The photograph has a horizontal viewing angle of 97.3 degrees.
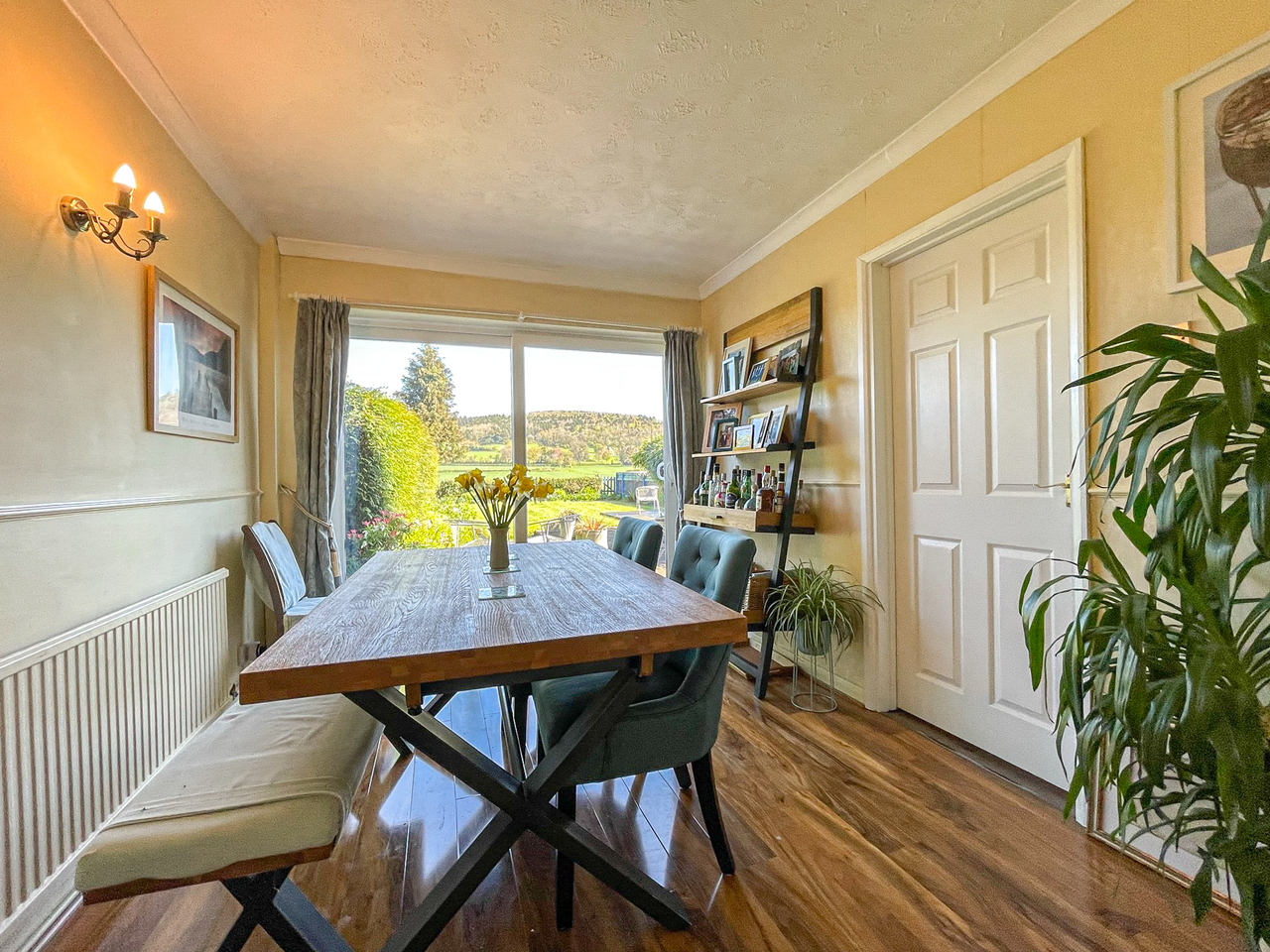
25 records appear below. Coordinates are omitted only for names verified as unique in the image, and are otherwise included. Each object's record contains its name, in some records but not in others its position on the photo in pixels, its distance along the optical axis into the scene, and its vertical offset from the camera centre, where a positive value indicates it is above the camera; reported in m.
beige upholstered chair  2.62 -0.47
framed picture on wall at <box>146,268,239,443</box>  2.05 +0.48
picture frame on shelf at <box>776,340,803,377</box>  3.01 +0.64
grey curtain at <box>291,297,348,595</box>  3.23 +0.31
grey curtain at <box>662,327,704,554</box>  4.09 +0.49
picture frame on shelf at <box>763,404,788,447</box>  3.14 +0.28
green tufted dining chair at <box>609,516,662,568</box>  2.32 -0.29
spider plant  2.65 -0.65
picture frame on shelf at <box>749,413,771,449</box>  3.26 +0.28
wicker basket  2.95 -0.64
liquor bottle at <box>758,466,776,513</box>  3.08 -0.13
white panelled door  1.96 +0.04
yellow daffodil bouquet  1.90 -0.05
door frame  2.63 +0.04
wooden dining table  1.10 -0.38
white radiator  1.32 -0.74
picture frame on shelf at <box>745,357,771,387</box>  3.31 +0.62
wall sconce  1.61 +0.81
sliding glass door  3.63 +0.35
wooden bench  0.96 -0.63
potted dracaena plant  0.90 -0.31
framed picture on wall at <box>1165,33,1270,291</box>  1.38 +0.81
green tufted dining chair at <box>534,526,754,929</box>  1.42 -0.66
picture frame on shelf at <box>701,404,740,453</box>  3.77 +0.40
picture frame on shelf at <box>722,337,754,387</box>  3.56 +0.77
